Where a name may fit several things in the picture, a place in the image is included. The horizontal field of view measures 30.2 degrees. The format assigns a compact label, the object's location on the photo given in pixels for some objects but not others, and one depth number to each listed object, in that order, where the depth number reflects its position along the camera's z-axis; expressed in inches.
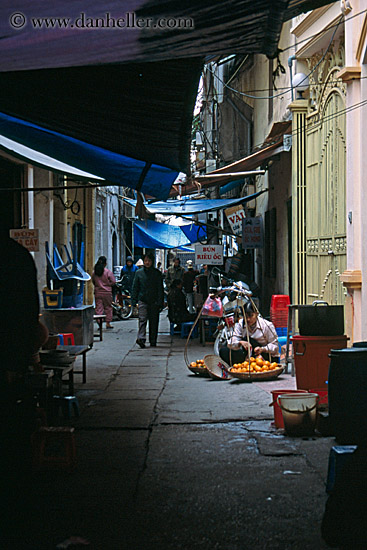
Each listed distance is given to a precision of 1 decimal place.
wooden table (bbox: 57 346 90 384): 323.3
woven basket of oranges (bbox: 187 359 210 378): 414.0
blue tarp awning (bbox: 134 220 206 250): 870.4
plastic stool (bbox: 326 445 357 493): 142.6
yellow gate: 395.2
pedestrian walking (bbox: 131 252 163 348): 580.7
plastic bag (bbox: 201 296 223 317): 455.5
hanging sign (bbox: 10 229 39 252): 447.8
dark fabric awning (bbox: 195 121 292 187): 551.5
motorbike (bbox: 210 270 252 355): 395.5
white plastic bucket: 257.0
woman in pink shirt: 730.2
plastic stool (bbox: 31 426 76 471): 215.0
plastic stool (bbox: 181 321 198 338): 645.6
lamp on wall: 466.9
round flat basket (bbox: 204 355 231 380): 399.9
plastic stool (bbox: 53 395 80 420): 278.6
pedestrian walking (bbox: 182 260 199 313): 844.6
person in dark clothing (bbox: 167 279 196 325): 649.6
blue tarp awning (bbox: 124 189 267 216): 645.9
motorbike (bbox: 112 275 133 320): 887.1
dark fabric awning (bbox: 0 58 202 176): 206.2
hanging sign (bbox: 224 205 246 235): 788.0
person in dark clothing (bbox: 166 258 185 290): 864.9
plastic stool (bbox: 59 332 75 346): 410.9
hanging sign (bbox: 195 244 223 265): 663.1
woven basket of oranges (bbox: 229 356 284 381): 374.9
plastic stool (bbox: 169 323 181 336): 683.8
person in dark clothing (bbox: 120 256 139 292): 932.0
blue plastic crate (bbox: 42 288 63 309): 492.4
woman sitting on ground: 397.7
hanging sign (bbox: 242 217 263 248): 726.5
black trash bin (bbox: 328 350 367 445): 234.2
